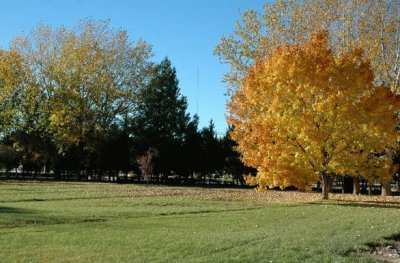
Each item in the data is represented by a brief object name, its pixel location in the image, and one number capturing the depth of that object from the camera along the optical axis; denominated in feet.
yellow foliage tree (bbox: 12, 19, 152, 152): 189.16
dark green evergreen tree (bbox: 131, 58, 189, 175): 201.16
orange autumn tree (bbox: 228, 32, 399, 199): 88.53
